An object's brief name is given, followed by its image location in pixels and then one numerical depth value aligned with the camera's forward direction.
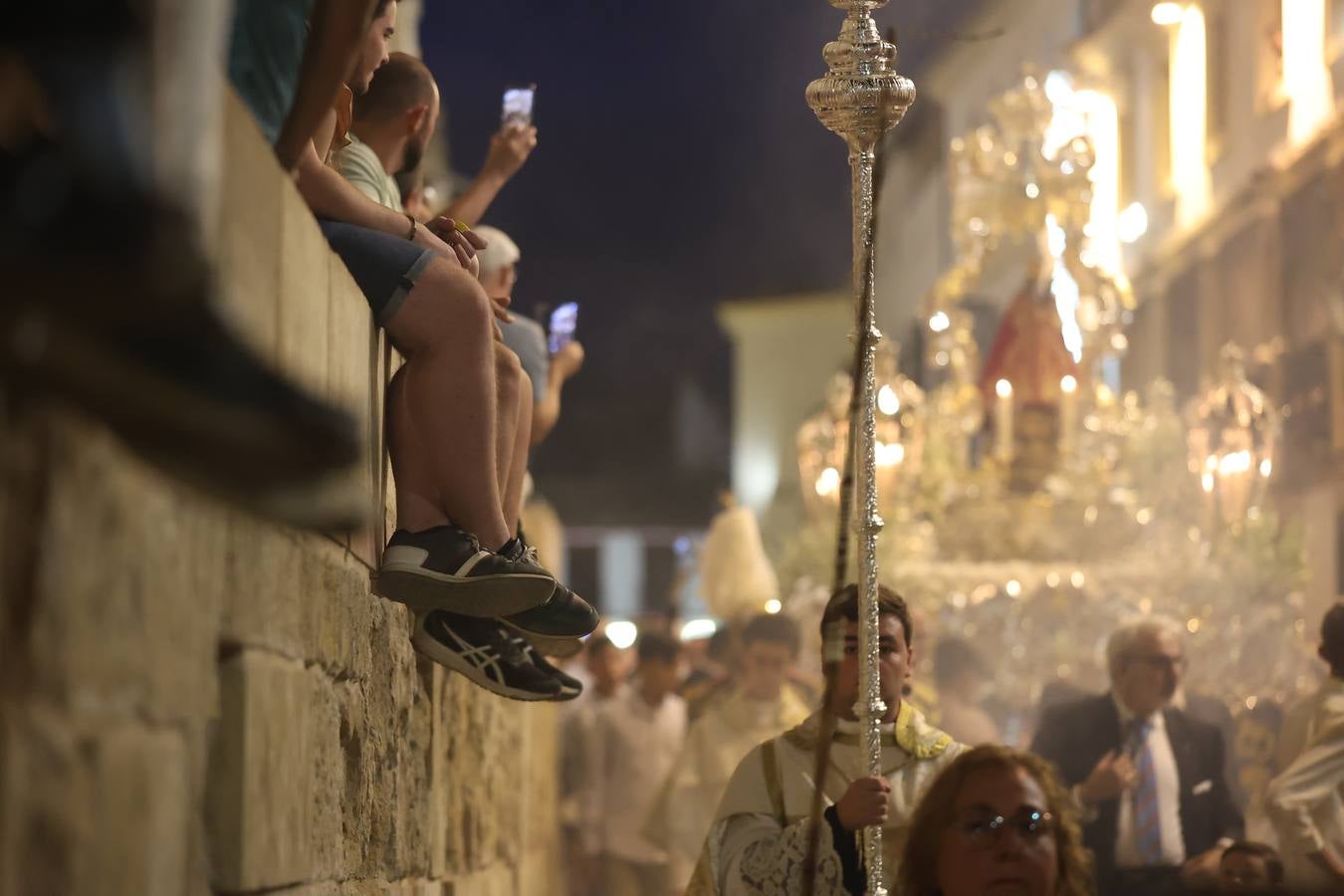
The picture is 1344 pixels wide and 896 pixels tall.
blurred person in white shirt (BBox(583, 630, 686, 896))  11.85
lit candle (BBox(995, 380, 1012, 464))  16.36
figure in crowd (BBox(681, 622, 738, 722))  10.29
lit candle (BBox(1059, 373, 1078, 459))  15.96
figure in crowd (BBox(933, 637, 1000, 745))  9.96
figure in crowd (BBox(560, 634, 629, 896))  12.22
